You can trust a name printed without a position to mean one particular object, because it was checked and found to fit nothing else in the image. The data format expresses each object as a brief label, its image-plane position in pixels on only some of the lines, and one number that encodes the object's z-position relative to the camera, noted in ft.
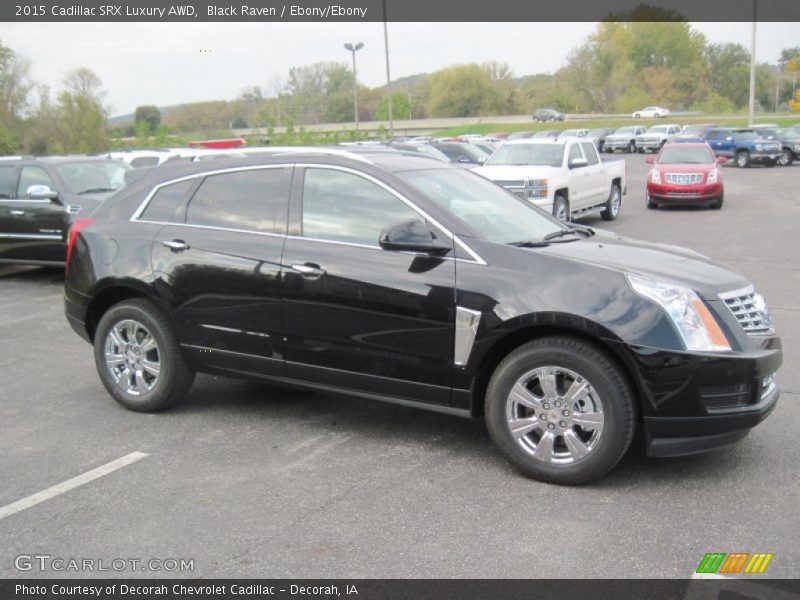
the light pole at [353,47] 161.13
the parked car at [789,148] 118.32
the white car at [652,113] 289.53
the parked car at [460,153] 80.33
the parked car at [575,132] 165.78
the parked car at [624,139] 171.22
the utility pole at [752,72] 152.97
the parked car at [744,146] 116.16
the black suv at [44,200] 37.91
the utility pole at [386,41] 140.71
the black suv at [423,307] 14.20
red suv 64.08
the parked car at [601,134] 177.46
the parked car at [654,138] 163.32
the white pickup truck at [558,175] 49.14
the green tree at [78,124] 134.31
